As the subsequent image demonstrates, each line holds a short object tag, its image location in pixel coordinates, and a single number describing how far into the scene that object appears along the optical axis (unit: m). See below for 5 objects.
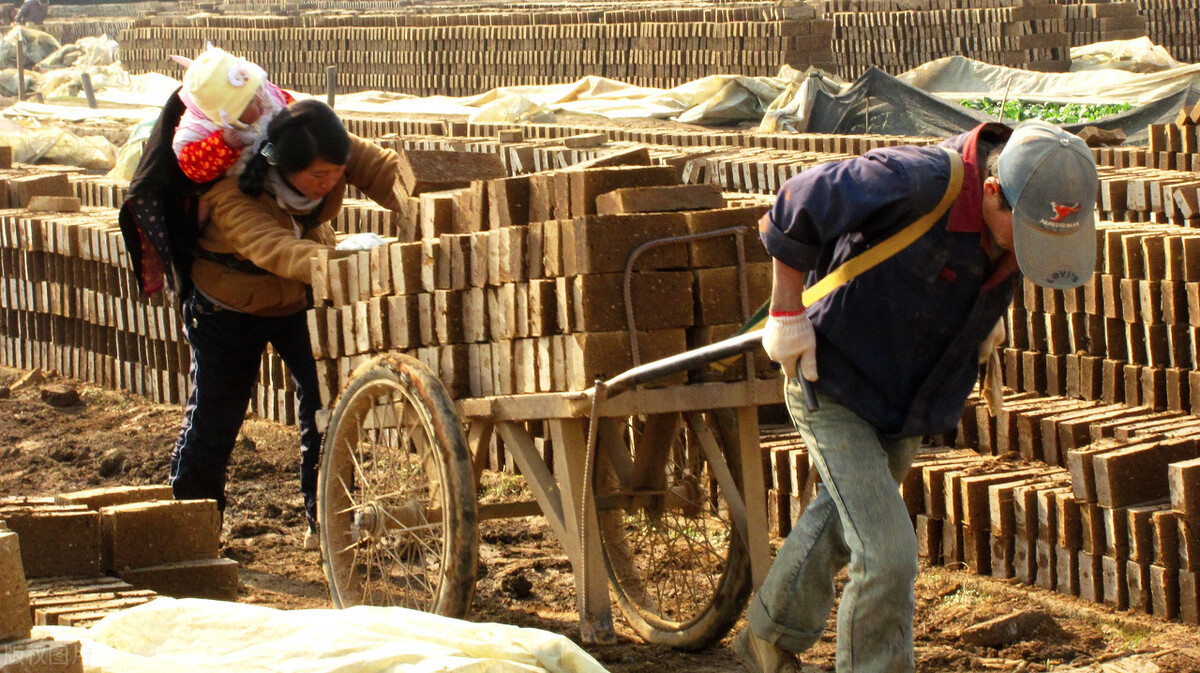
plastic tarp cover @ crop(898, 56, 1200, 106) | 16.12
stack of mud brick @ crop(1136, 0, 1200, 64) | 23.39
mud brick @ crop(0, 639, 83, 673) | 3.00
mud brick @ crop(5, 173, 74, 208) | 10.96
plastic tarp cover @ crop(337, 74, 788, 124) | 17.80
